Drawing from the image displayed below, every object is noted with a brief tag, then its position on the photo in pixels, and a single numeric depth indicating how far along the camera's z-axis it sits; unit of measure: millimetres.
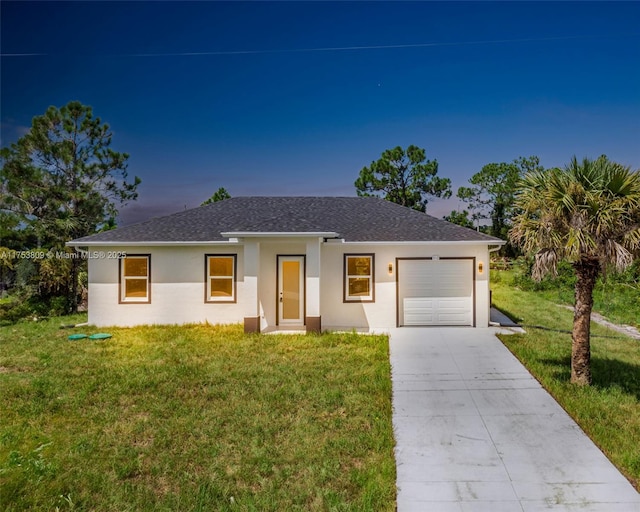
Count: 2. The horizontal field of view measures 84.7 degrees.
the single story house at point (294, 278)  12062
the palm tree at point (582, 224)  6305
